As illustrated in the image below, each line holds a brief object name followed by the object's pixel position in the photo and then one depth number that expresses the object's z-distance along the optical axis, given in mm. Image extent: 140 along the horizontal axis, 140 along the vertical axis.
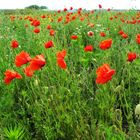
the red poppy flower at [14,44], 1847
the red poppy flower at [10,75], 1348
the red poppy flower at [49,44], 1661
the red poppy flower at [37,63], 1286
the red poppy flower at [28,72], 1371
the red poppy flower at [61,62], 1343
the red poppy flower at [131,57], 1388
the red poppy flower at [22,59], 1405
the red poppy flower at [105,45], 1576
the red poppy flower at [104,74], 1087
